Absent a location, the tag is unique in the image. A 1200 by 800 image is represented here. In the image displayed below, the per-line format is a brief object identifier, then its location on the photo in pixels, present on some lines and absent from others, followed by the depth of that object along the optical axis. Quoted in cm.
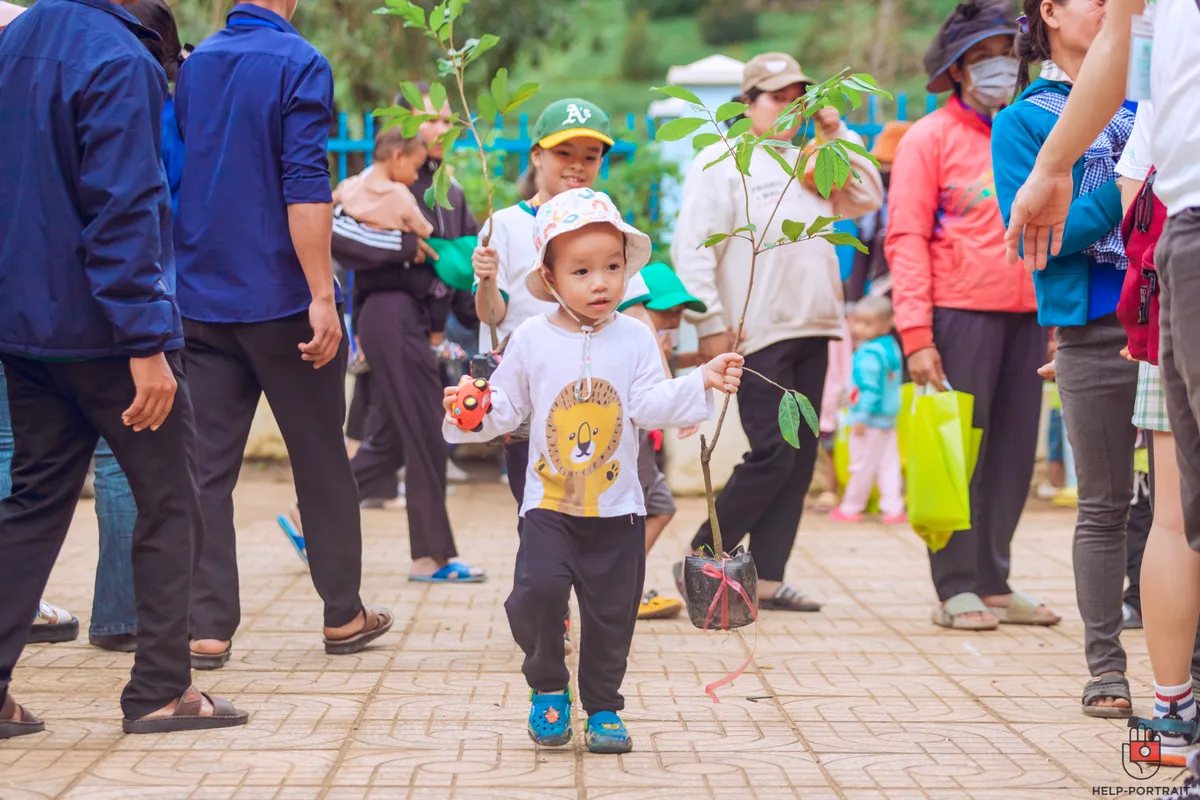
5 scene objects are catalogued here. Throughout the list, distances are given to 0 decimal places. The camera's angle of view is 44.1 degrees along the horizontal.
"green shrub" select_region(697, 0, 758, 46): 7088
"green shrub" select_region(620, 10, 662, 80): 6525
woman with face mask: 573
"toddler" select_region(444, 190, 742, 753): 380
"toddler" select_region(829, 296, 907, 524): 913
